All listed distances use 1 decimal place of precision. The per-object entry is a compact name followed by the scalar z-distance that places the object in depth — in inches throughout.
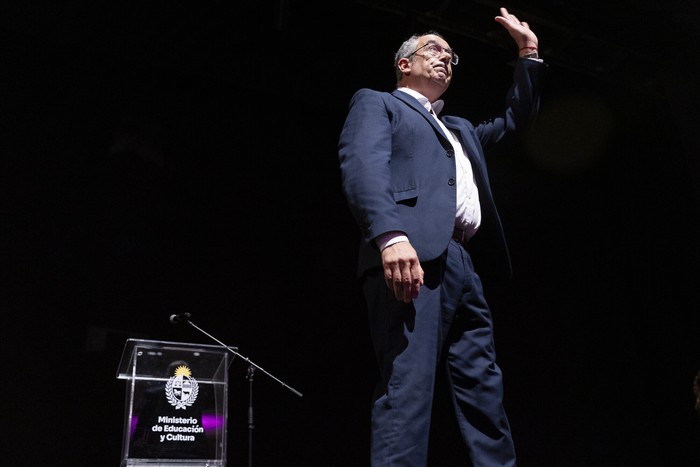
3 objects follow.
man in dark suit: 56.3
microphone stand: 105.5
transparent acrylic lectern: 94.5
